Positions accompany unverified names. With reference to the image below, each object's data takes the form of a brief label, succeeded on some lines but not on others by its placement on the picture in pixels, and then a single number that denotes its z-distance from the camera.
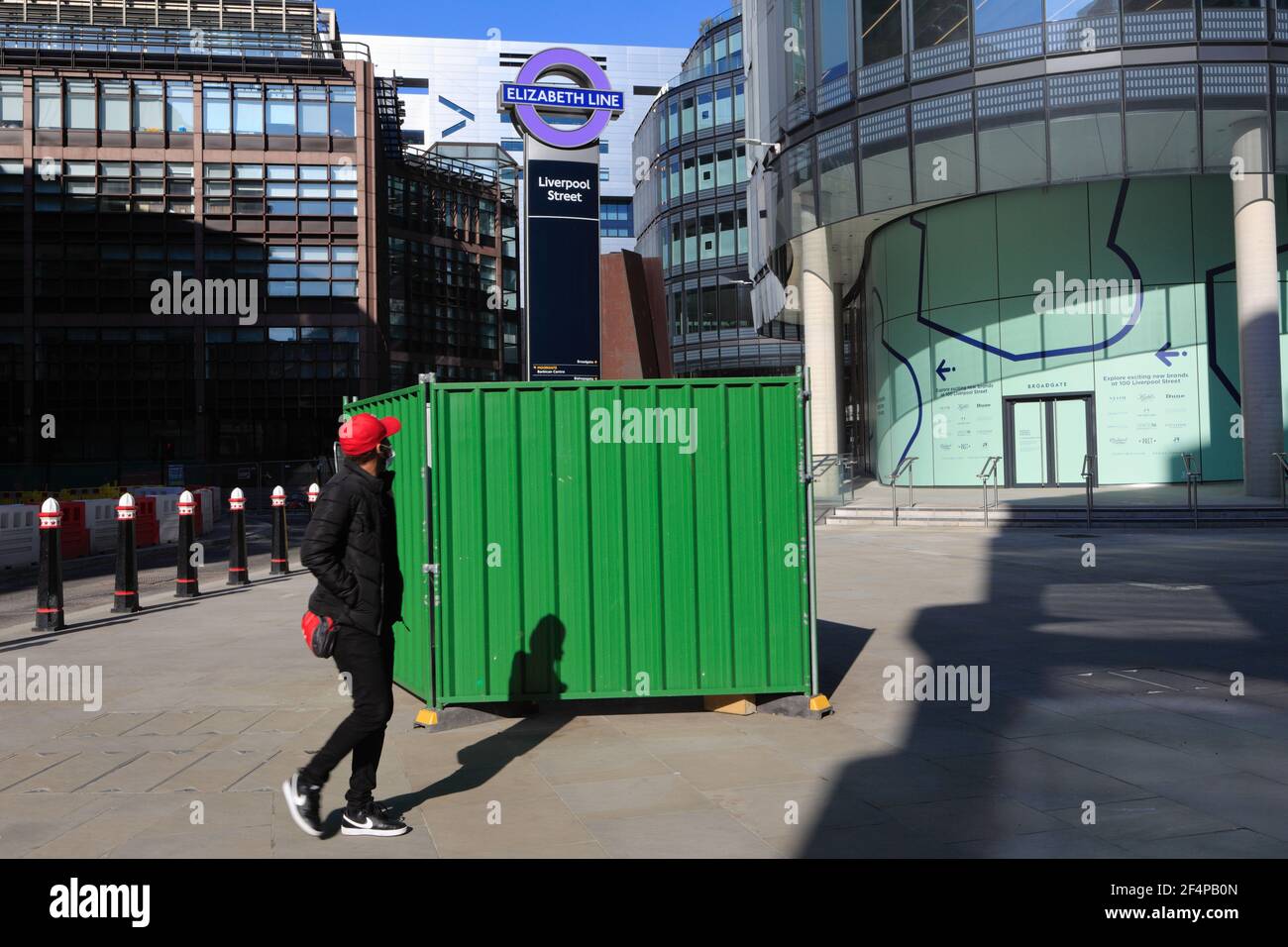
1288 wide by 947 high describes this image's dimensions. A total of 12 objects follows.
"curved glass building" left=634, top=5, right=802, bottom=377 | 61.75
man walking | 4.93
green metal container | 6.92
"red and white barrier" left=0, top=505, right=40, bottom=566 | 17.42
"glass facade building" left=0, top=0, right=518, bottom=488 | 47.38
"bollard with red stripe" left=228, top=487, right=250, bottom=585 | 15.09
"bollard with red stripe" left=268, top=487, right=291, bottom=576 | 16.70
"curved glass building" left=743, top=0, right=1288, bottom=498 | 26.08
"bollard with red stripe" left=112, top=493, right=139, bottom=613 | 12.29
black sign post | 18.33
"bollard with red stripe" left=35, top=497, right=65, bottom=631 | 11.07
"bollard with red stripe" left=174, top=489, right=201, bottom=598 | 13.79
